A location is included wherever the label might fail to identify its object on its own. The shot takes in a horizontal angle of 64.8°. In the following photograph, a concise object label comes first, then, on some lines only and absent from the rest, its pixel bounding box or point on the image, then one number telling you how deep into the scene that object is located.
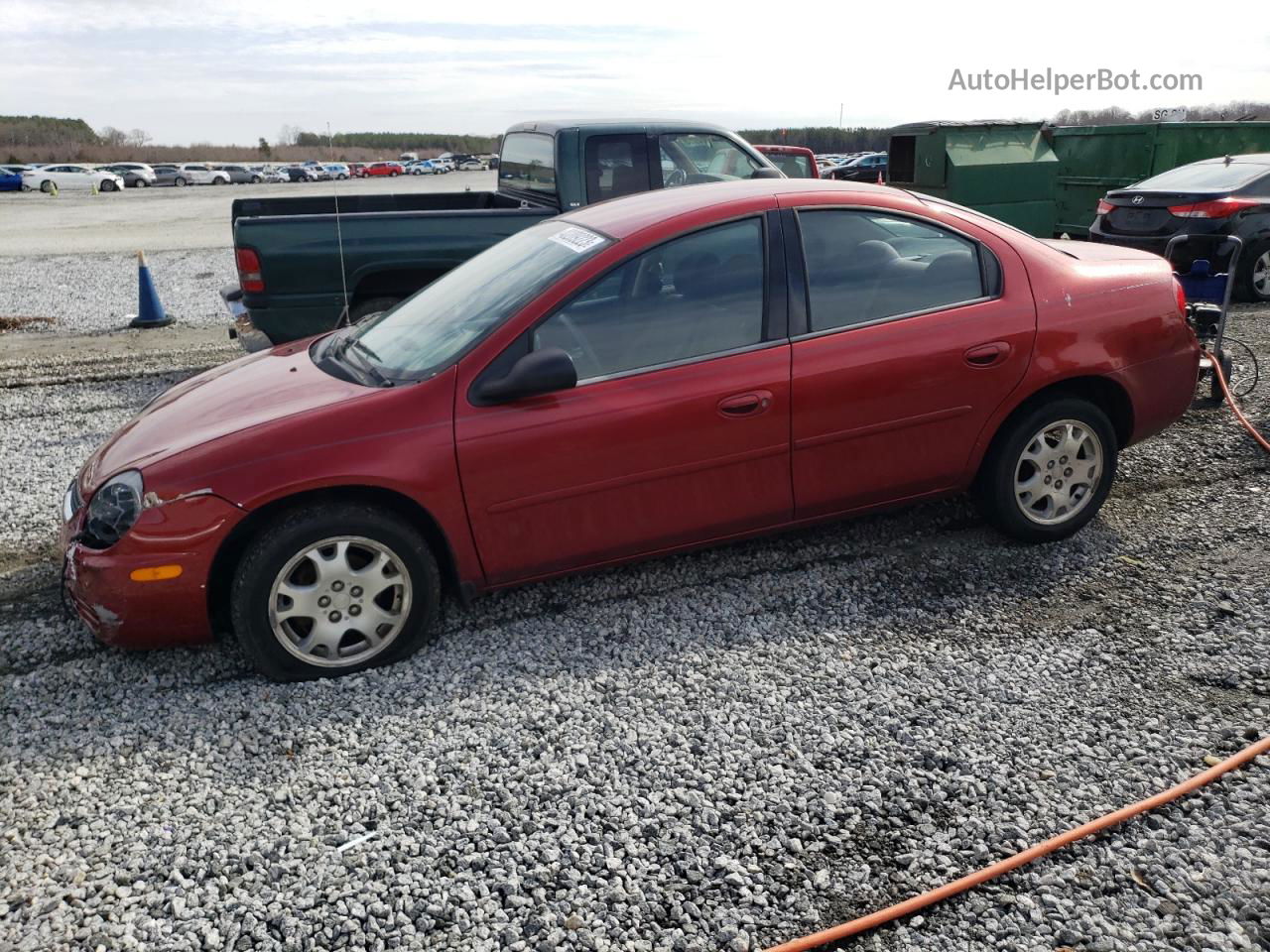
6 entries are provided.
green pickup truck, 6.88
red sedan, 3.57
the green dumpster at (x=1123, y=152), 13.43
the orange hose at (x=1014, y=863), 2.51
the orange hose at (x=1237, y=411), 5.78
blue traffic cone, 10.99
